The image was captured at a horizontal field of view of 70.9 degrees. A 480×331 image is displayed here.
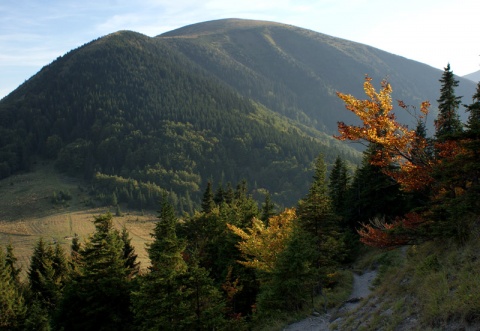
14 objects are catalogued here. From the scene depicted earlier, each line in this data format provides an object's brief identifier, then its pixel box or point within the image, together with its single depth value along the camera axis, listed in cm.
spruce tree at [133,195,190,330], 2030
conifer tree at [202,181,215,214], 5563
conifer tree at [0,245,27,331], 2936
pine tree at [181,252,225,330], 2075
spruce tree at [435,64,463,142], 3234
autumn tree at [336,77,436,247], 1238
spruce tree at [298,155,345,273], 2506
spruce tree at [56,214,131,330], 2622
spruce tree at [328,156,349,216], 4774
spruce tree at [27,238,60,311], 4144
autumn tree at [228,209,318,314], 2036
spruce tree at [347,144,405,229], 3538
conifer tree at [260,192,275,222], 4097
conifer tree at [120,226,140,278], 3986
